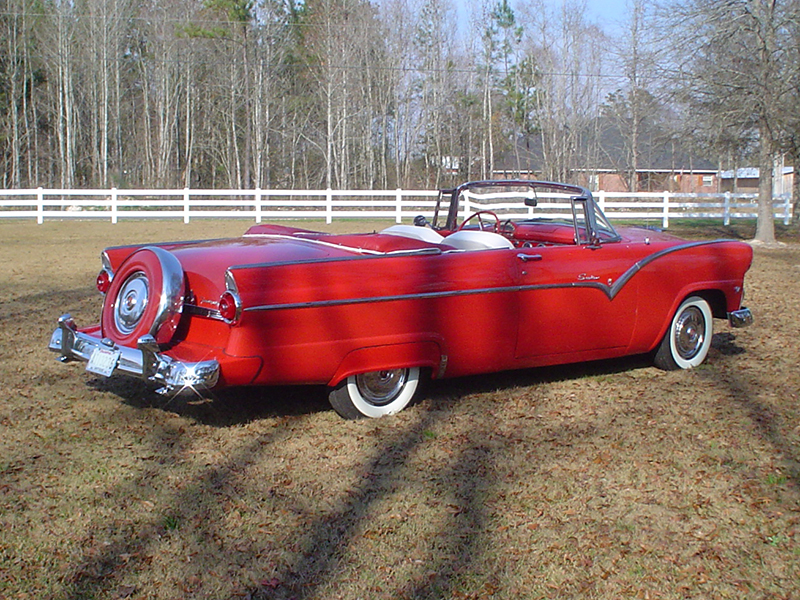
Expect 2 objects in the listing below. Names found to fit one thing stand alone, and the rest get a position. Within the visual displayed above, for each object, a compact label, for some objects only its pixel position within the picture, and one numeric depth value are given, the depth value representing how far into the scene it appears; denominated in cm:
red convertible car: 427
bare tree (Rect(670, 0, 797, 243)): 1684
